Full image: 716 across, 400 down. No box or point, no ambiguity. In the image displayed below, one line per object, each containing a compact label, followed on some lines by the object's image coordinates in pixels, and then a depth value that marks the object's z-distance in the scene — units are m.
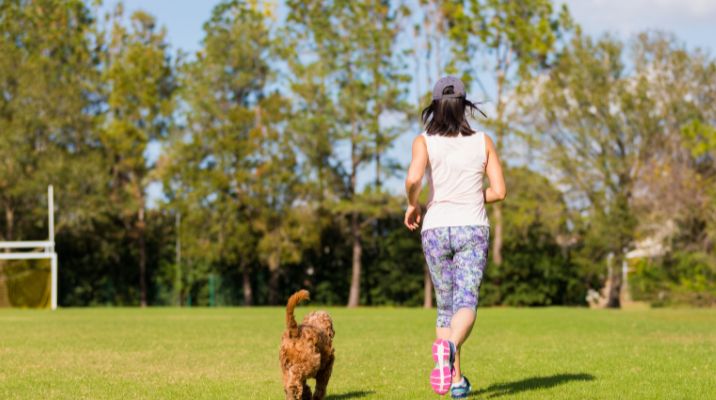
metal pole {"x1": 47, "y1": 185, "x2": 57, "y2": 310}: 31.58
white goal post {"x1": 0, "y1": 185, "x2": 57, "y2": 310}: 31.30
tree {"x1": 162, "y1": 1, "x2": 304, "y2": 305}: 41.62
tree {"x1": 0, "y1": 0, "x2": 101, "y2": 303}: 39.28
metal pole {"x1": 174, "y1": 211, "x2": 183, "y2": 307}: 42.38
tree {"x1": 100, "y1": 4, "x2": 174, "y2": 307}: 42.88
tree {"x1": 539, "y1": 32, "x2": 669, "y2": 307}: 40.41
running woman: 6.84
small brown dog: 6.46
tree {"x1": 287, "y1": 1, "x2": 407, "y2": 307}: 41.69
